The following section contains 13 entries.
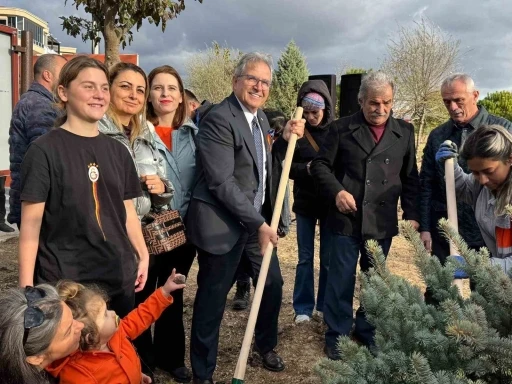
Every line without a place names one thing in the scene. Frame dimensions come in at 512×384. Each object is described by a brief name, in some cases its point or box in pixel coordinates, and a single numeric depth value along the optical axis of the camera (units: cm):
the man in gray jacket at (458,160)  357
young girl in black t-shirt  231
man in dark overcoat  367
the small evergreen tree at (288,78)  3269
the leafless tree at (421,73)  1972
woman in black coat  461
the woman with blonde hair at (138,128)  307
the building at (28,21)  5656
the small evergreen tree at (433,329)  153
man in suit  310
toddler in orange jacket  207
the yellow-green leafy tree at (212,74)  3491
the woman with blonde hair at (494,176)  253
